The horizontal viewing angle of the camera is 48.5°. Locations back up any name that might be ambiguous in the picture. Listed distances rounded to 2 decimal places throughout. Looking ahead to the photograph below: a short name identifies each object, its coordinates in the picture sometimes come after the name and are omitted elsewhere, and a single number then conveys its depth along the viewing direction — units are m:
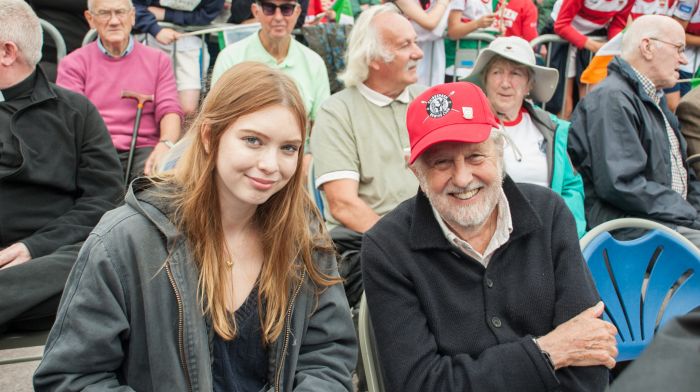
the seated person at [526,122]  4.10
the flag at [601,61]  5.13
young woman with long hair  2.10
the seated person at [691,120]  4.83
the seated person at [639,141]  4.09
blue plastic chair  3.11
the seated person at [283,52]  5.11
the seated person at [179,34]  5.54
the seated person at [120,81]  4.80
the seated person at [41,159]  3.34
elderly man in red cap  2.32
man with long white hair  3.78
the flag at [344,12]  6.28
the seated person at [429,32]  5.86
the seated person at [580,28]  6.35
